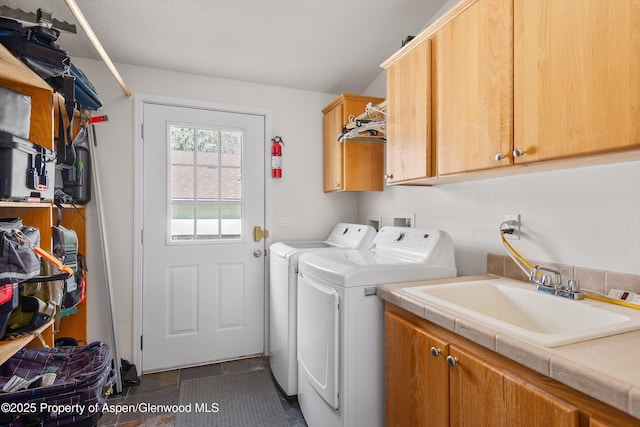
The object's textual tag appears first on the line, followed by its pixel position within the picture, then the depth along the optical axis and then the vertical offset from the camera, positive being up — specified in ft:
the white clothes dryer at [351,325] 4.77 -1.78
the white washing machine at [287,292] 6.88 -1.85
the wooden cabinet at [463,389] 2.39 -1.64
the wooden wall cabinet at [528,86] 2.86 +1.43
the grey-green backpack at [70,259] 5.69 -0.90
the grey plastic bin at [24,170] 3.64 +0.52
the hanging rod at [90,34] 4.33 +2.83
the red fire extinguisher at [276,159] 8.97 +1.51
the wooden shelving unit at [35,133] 4.01 +1.15
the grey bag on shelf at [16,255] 3.40 -0.49
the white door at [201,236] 8.04 -0.63
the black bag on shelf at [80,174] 6.63 +0.79
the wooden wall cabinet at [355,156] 8.15 +1.48
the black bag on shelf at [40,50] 3.84 +2.04
